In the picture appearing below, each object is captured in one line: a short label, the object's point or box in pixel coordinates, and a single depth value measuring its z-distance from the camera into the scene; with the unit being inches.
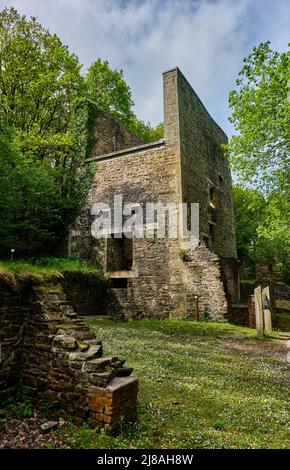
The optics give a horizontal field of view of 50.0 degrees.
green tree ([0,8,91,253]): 526.0
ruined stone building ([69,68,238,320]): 484.1
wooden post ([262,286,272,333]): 406.6
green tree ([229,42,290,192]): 464.8
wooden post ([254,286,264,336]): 376.5
